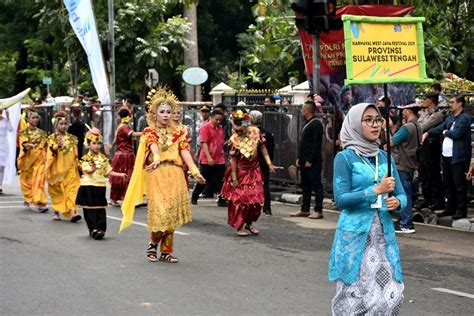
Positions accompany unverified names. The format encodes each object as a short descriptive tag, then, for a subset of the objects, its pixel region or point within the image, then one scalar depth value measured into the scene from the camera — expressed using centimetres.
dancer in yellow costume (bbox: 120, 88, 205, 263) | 1120
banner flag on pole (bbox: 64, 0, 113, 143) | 2467
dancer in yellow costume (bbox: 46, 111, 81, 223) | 1540
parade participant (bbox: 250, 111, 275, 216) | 1595
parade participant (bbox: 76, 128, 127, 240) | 1334
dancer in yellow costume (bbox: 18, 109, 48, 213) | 1698
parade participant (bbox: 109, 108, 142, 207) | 1750
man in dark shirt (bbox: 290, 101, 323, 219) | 1603
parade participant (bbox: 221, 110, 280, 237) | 1357
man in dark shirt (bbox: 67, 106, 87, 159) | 2002
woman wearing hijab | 645
